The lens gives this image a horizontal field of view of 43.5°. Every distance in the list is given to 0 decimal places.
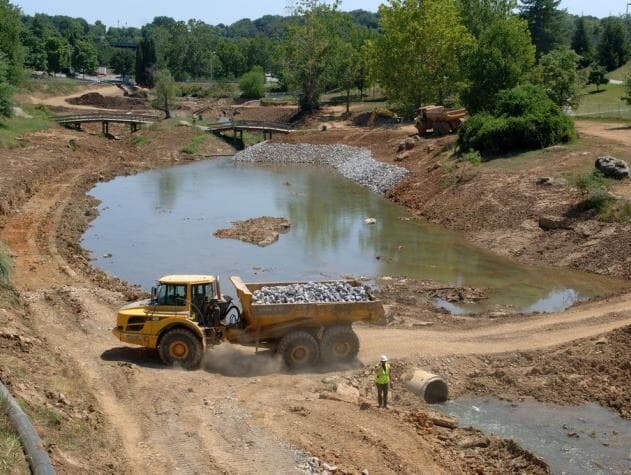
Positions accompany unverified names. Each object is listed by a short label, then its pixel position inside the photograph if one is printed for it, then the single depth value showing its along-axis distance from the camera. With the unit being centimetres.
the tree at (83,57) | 15762
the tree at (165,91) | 9031
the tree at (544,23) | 10338
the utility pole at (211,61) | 14900
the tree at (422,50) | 7575
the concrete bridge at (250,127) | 8356
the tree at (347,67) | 9219
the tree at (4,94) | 6694
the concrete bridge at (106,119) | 8119
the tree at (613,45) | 9869
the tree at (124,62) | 16475
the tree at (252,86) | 11819
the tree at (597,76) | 8538
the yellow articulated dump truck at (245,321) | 1980
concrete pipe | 1928
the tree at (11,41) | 8438
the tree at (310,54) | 9031
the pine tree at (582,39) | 10681
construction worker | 1789
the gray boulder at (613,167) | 3997
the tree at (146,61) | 13535
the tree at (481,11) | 8850
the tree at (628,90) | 5950
